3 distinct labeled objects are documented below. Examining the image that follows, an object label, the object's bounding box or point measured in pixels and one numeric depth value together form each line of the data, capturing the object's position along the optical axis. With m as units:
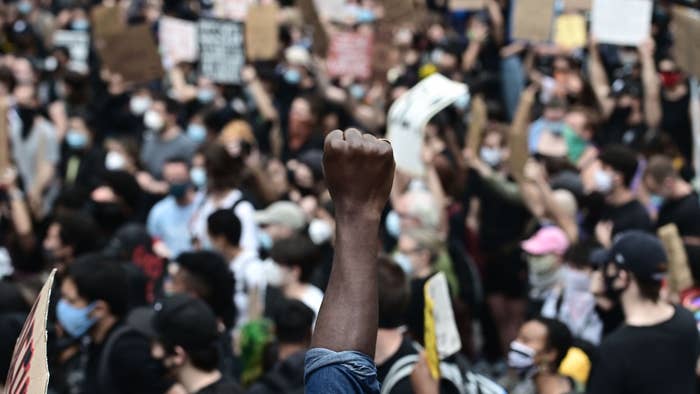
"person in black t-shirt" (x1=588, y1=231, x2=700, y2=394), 4.27
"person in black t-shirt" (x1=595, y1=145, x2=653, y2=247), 6.44
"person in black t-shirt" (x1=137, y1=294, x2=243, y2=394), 4.30
